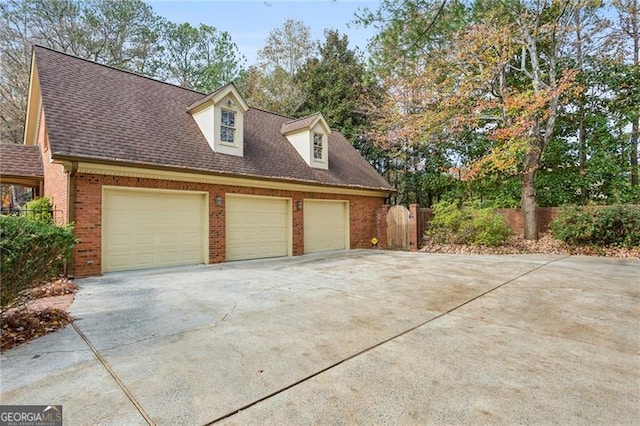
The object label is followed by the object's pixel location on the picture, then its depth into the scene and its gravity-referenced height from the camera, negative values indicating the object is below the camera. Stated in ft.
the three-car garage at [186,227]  24.21 -0.77
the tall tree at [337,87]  62.85 +27.08
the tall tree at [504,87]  36.09 +17.45
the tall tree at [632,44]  41.78 +24.00
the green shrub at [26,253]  10.62 -1.21
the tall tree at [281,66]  68.80 +34.31
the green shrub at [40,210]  25.62 +0.87
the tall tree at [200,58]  72.49 +38.66
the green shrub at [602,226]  31.37 -1.14
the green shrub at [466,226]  36.63 -1.23
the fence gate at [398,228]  41.45 -1.51
